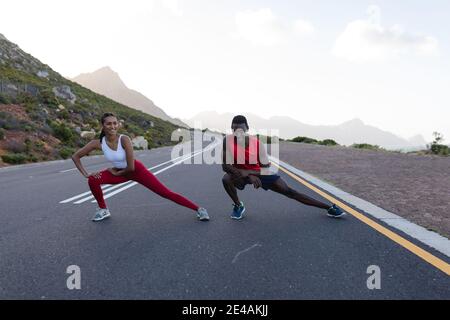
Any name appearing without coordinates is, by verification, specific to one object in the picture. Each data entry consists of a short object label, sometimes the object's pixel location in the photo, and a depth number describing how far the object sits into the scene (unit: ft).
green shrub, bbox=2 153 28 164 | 63.00
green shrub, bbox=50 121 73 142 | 100.36
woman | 17.11
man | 17.30
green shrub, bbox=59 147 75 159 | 80.75
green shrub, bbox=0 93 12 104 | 112.37
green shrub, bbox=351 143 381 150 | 99.87
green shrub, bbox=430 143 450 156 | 73.93
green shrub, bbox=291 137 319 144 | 172.67
